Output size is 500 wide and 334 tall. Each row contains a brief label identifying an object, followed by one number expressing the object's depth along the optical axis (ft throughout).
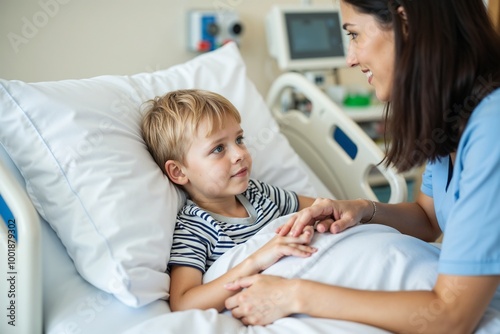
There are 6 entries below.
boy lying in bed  4.34
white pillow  3.92
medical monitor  8.16
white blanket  3.39
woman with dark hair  3.21
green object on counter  8.74
